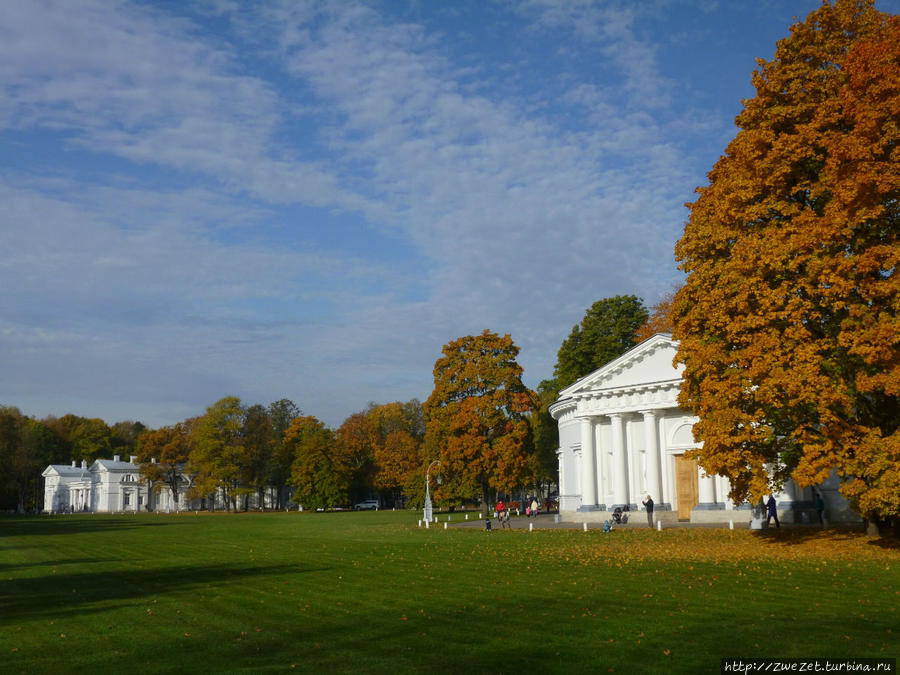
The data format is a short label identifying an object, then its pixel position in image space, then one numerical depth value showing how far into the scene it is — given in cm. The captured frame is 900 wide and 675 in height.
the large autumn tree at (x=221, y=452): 9012
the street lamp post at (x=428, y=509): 4828
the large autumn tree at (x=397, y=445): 8864
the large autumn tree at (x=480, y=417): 5528
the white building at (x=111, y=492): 11394
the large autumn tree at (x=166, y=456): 10306
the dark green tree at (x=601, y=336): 6594
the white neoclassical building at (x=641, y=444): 4194
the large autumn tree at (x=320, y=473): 8875
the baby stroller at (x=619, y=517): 4092
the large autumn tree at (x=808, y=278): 2048
